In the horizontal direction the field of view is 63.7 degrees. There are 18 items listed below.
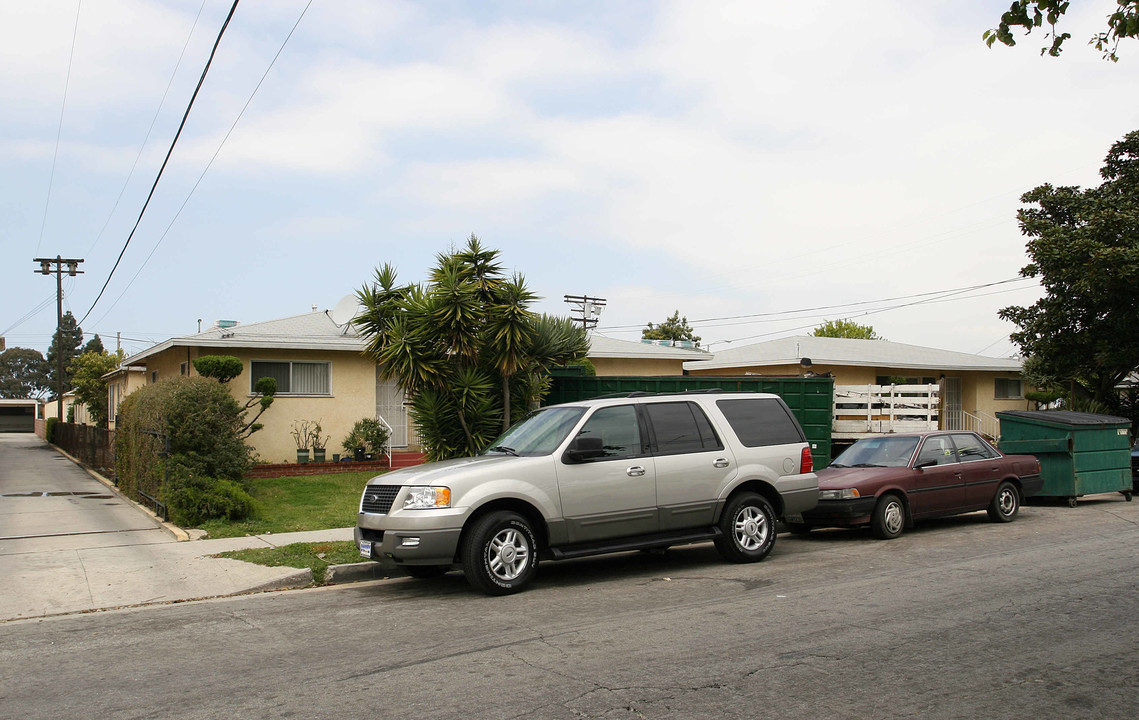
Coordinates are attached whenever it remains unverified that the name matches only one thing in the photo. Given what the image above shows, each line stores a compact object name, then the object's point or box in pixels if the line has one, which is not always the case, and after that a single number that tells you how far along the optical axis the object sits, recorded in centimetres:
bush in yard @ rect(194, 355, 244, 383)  1889
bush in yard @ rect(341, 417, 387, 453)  2106
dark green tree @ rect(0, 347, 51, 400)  11388
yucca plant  1416
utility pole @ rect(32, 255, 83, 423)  4841
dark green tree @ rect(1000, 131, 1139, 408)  2183
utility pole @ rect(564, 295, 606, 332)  3447
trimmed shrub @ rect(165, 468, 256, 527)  1284
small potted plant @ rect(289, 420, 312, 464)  2083
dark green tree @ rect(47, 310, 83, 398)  10800
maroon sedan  1184
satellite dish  2269
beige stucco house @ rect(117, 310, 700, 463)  2053
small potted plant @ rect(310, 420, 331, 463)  2089
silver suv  845
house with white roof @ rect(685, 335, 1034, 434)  3039
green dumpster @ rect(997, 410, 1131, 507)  1534
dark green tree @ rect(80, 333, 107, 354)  10885
